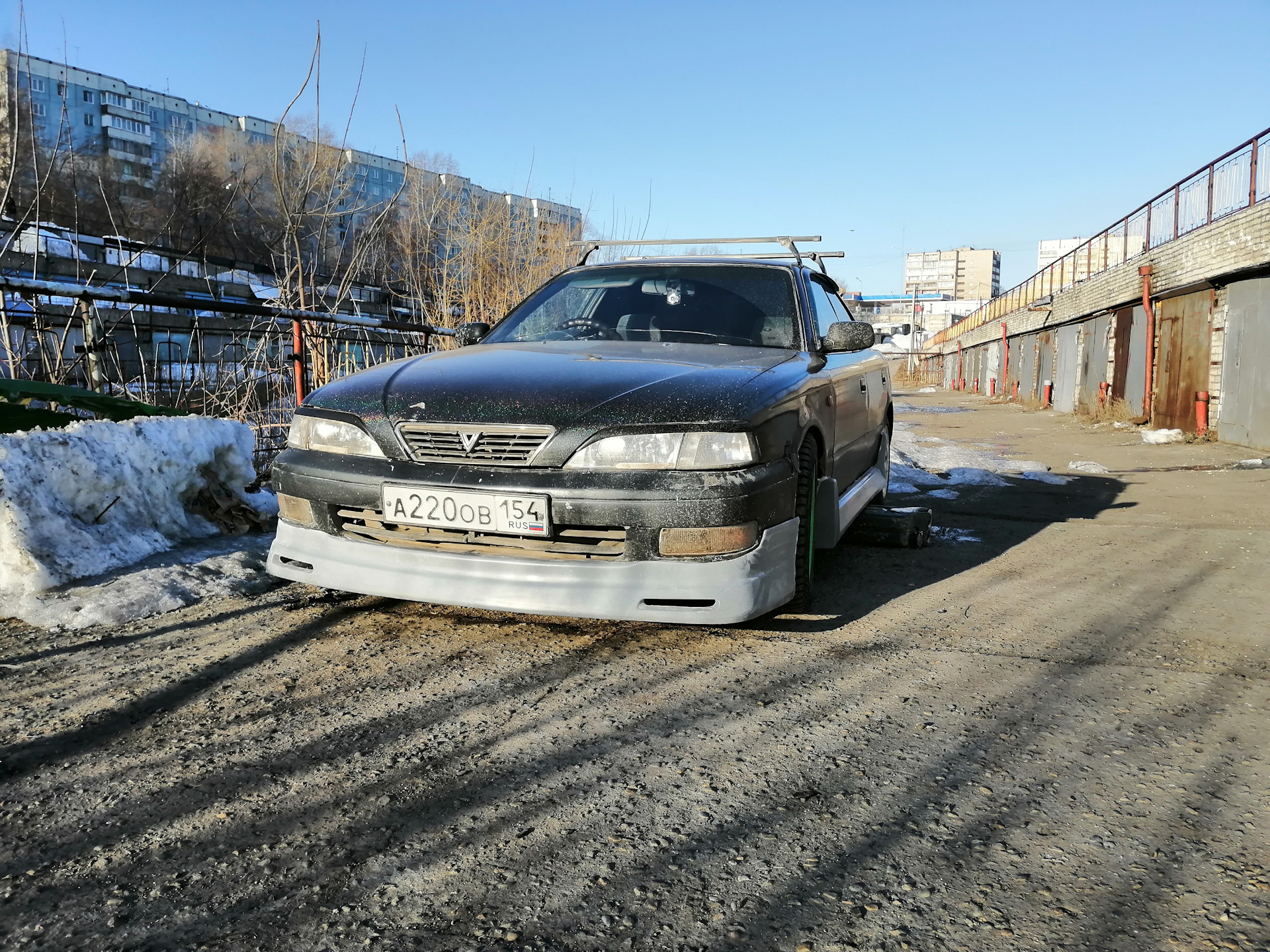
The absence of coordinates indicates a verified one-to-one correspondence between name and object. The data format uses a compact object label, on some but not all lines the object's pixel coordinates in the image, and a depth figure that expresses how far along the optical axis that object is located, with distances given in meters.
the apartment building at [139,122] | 60.72
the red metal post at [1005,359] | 35.16
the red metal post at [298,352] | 6.23
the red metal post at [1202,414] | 14.23
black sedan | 2.83
